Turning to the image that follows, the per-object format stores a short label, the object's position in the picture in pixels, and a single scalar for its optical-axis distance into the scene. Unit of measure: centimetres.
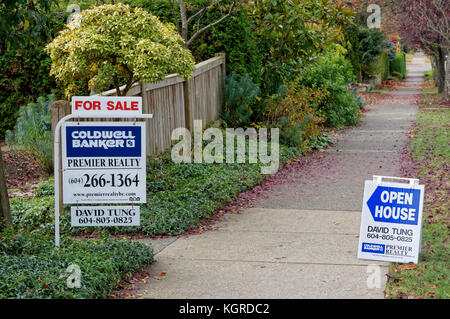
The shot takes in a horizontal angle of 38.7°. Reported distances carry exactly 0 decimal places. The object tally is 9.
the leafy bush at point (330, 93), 1741
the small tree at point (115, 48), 828
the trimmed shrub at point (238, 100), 1357
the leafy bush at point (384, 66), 4349
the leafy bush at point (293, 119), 1341
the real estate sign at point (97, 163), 611
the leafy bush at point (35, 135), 1020
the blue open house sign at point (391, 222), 619
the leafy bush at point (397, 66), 5369
